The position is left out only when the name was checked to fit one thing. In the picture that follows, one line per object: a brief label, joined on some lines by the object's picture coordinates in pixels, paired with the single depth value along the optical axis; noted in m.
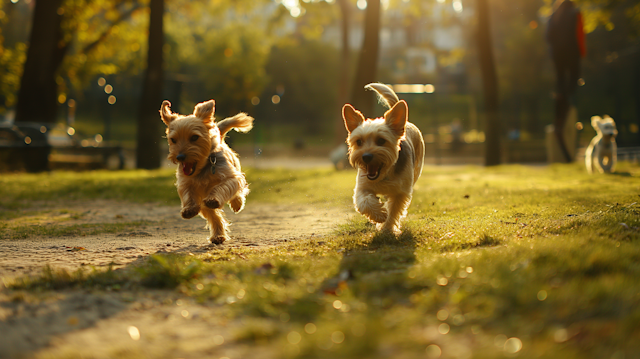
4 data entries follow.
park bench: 16.72
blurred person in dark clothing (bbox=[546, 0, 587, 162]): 16.42
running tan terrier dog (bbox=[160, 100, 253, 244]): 5.51
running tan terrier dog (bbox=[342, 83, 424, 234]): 5.47
